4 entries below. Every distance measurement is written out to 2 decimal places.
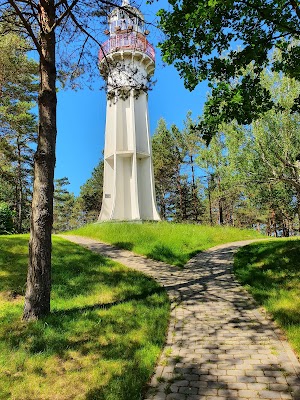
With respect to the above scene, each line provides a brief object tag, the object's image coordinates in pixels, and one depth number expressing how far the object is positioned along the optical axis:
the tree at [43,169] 6.86
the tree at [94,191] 41.28
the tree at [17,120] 22.34
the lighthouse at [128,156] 21.69
